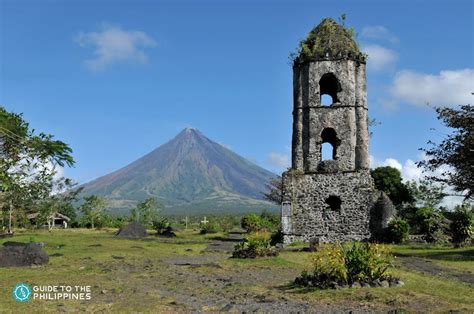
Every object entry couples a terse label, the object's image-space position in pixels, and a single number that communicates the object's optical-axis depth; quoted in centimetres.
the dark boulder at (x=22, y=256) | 1413
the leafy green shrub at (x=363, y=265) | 989
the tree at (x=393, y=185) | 4222
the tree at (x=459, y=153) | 1573
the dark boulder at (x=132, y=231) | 3041
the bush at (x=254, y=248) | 1642
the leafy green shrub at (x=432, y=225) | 2353
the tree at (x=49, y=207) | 3714
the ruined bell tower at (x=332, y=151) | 2211
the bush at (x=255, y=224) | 3422
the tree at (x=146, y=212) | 5073
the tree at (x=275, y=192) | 4464
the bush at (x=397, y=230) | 2172
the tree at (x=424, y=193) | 3834
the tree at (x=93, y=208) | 4802
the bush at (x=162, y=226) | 3656
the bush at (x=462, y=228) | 2150
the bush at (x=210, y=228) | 3781
